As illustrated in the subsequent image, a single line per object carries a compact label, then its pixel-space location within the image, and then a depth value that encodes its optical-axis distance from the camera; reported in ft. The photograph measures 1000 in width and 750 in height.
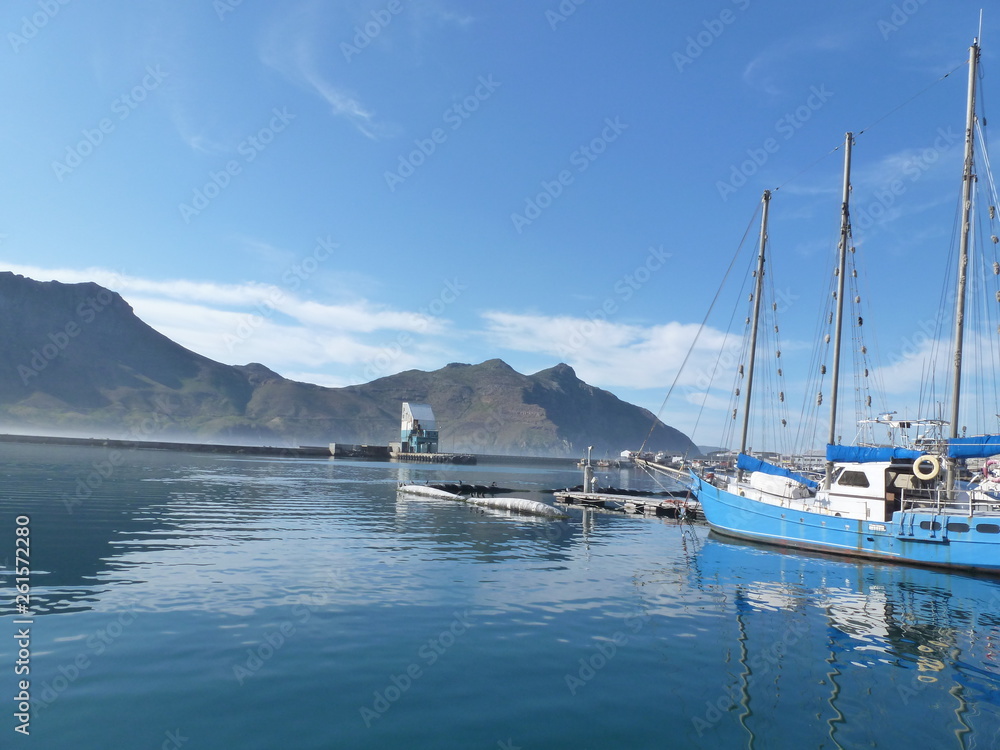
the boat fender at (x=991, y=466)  189.18
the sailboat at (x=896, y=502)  105.29
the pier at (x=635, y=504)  191.52
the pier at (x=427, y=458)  624.18
